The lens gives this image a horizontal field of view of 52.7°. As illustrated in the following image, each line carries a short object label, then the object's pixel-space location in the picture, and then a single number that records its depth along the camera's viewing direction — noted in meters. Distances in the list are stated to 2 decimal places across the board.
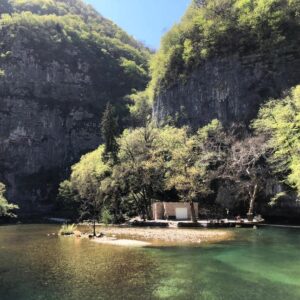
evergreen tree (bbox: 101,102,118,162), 49.31
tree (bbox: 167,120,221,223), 39.52
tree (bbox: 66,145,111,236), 49.01
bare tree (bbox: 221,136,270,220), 40.54
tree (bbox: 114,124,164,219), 43.49
